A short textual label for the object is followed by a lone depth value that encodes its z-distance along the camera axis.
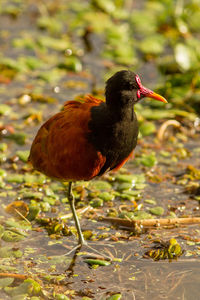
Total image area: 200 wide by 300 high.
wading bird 6.84
